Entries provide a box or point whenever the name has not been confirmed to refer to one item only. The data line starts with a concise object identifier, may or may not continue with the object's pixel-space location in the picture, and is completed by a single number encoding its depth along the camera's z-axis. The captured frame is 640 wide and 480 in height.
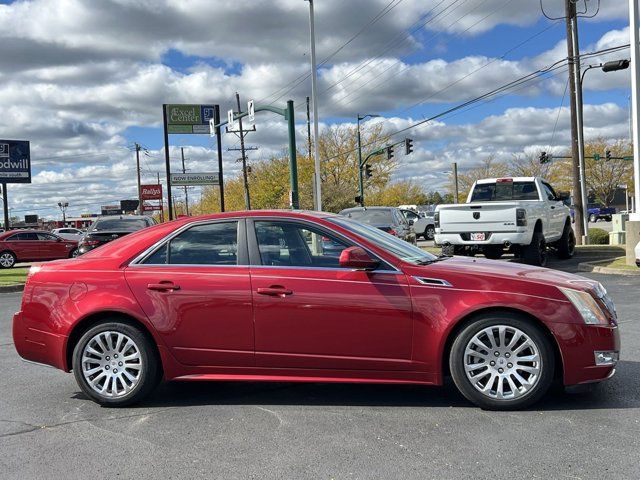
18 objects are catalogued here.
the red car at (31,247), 23.91
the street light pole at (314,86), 24.36
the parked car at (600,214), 65.07
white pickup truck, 13.28
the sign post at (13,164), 36.12
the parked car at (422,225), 35.40
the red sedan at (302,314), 4.46
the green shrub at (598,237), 23.84
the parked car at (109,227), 15.98
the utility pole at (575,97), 23.81
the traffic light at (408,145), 36.66
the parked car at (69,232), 35.88
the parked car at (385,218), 16.06
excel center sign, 34.62
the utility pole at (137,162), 69.82
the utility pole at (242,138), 42.65
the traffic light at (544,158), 40.53
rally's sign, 69.75
